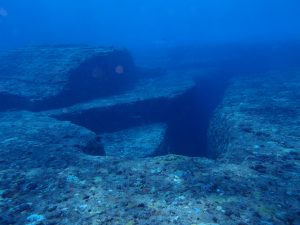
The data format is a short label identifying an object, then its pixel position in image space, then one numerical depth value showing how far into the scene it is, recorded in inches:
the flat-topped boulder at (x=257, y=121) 132.6
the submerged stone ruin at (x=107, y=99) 223.5
